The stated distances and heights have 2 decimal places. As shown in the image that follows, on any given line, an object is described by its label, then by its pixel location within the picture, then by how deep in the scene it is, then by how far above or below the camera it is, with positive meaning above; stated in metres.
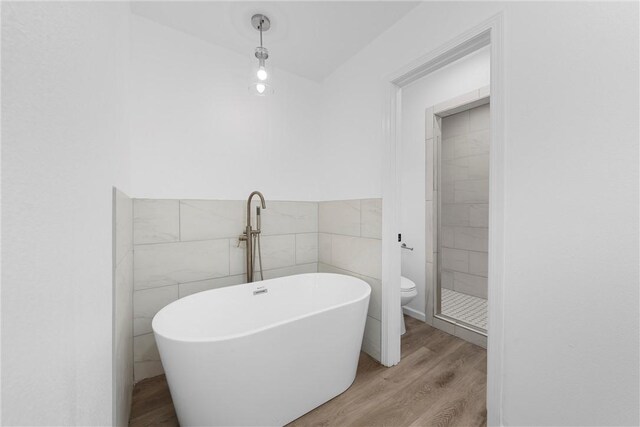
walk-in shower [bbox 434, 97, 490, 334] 2.90 +0.02
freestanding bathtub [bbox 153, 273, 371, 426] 1.10 -0.74
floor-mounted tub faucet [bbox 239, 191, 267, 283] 1.97 -0.21
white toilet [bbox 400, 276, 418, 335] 2.21 -0.72
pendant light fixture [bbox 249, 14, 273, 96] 1.61 +0.91
